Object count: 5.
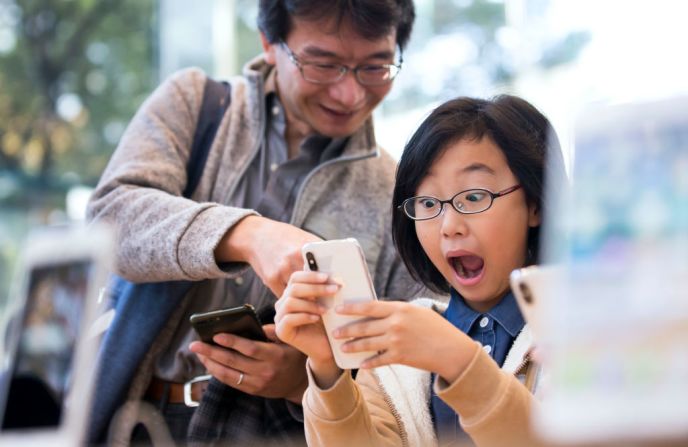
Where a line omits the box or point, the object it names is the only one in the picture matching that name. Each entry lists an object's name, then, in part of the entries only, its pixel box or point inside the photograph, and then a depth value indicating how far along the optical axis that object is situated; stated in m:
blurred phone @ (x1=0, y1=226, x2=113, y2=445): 1.02
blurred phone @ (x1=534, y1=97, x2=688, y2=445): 0.61
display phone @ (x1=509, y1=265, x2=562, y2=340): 0.90
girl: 1.34
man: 1.65
